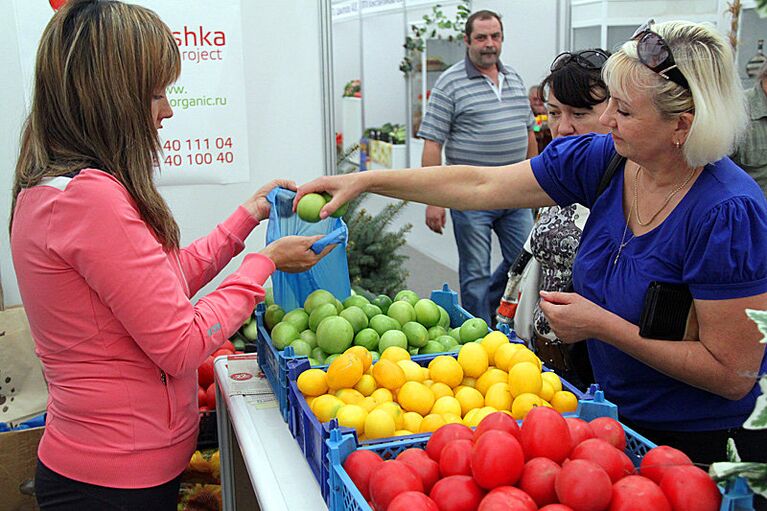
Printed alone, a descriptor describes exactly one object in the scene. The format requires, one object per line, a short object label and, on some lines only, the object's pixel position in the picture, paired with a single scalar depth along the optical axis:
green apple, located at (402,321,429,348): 1.90
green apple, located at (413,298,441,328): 2.03
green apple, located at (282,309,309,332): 1.92
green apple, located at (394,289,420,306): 2.11
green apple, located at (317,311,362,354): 1.80
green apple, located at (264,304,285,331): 2.06
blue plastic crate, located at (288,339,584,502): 1.40
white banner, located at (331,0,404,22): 9.32
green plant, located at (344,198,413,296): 3.58
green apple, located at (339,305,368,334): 1.89
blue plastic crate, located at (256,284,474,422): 1.73
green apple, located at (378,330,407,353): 1.84
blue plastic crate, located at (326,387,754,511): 1.23
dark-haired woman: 2.34
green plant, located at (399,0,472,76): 7.55
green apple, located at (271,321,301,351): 1.85
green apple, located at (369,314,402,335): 1.90
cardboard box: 2.58
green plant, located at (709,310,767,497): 0.83
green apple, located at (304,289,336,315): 1.98
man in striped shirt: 4.80
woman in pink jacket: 1.46
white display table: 1.47
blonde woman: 1.55
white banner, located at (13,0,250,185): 3.15
